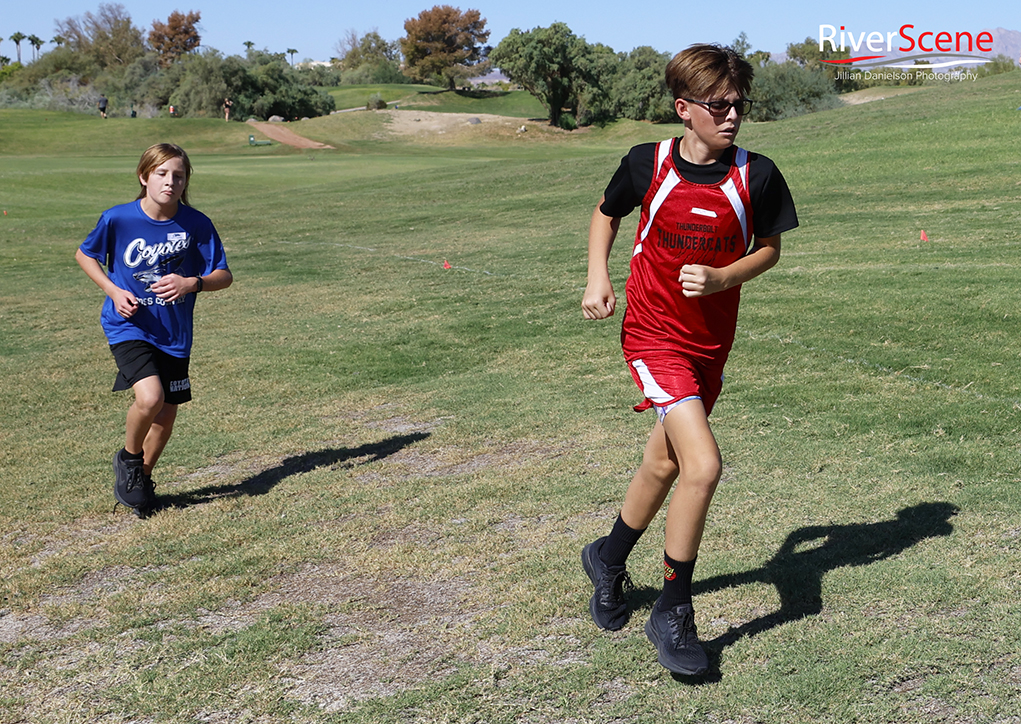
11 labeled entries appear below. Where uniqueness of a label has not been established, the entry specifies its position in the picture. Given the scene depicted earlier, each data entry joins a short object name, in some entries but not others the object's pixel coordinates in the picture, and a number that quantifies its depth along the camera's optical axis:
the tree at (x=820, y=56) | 80.16
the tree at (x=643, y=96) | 70.75
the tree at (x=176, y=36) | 140.38
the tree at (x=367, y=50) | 170.62
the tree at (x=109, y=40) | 121.56
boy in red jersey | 3.61
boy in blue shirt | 5.66
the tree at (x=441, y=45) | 129.88
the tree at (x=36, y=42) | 144.25
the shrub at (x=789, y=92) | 58.00
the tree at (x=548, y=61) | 71.31
